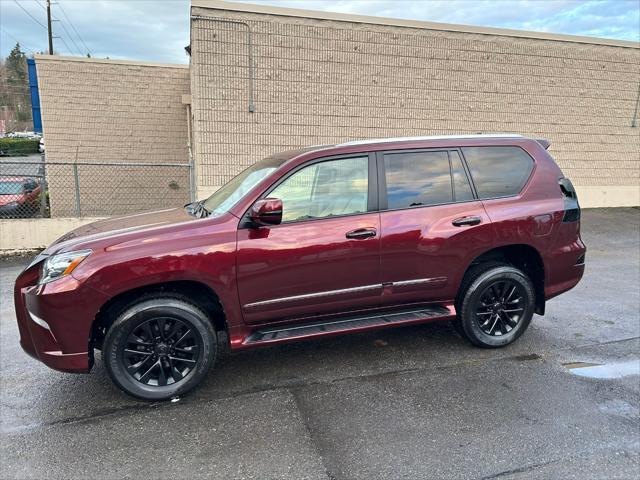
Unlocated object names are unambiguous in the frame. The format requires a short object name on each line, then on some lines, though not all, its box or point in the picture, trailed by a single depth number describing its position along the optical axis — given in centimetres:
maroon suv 321
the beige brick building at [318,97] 965
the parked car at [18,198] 862
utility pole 3216
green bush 2974
